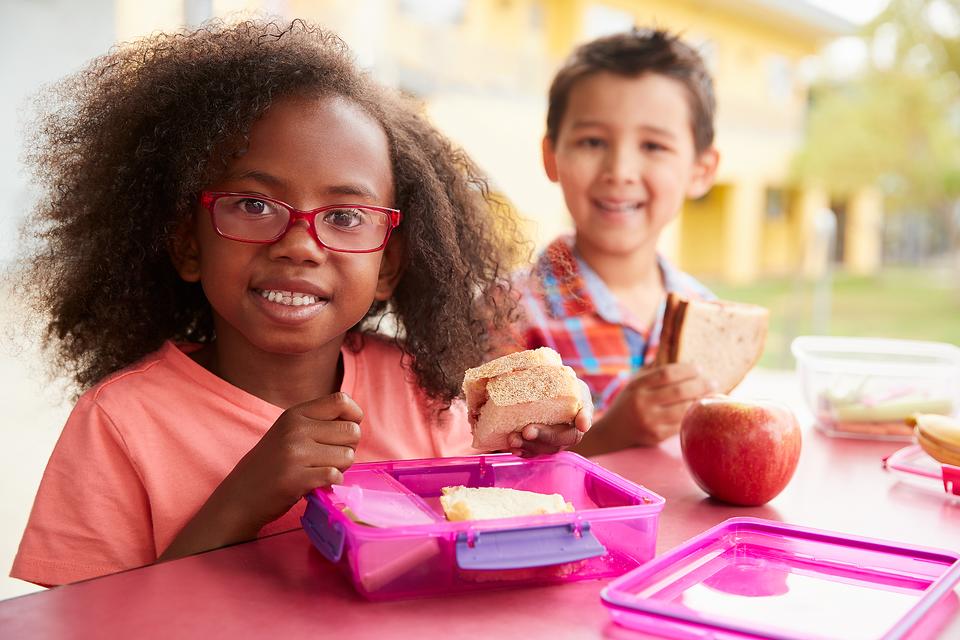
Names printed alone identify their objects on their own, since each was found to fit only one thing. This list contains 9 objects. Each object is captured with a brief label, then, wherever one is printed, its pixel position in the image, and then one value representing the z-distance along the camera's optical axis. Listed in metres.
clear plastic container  1.55
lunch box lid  0.75
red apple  1.12
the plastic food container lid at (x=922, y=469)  1.20
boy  1.99
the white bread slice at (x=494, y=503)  0.83
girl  1.12
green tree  7.22
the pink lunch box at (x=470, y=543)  0.80
